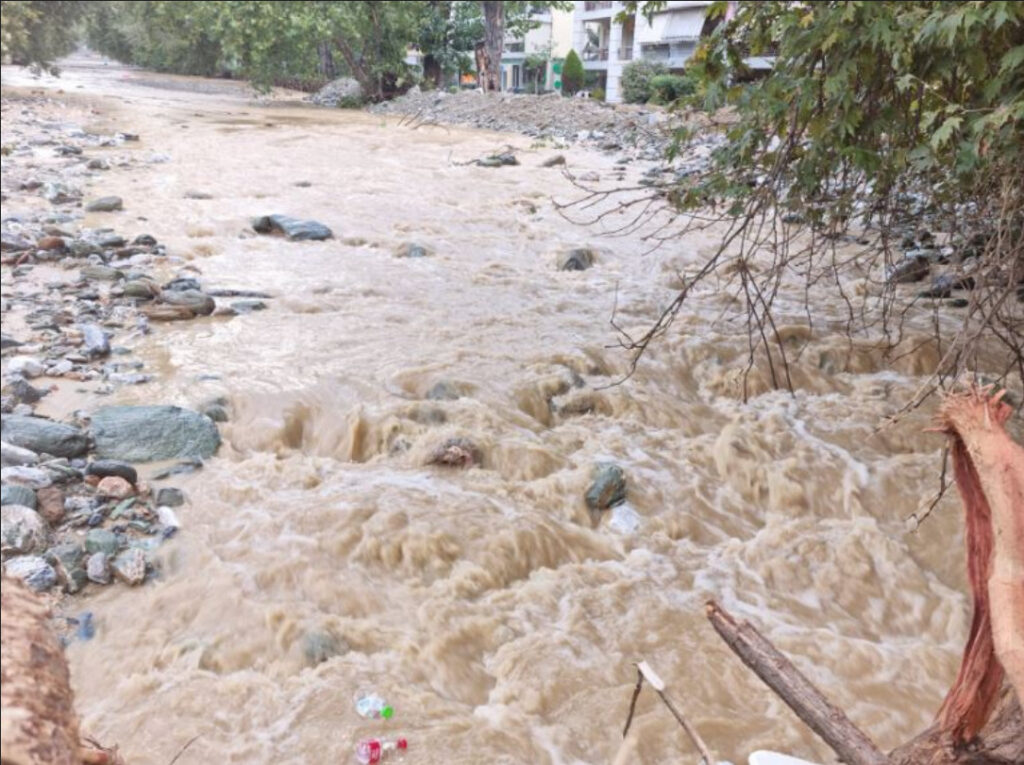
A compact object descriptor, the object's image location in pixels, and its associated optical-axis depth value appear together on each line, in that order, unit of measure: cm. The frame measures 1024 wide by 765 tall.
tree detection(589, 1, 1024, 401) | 316
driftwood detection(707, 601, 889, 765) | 114
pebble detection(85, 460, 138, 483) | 414
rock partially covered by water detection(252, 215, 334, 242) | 943
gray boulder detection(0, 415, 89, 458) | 430
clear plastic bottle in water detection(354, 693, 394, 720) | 296
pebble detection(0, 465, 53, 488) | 391
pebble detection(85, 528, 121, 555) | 362
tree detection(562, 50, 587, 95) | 3369
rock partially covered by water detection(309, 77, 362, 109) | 2806
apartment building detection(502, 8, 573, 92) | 4069
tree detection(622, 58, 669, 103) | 2761
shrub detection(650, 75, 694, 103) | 2475
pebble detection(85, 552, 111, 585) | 349
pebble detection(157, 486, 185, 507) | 407
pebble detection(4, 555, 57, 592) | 334
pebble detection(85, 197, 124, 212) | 1005
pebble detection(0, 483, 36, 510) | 375
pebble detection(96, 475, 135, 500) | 402
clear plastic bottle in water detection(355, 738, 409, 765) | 276
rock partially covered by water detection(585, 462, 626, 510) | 438
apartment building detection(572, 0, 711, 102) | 3162
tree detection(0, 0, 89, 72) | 1722
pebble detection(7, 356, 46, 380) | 521
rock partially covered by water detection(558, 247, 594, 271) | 859
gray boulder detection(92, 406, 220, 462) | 443
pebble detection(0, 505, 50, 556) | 350
